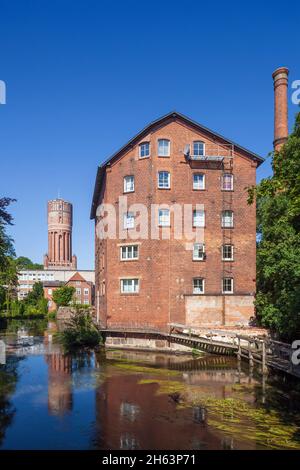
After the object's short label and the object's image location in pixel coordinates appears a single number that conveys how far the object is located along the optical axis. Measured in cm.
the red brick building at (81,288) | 8112
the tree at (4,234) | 2176
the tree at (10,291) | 5988
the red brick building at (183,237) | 2847
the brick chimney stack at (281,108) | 3509
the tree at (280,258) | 1205
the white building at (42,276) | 10138
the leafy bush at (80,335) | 2911
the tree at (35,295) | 7588
